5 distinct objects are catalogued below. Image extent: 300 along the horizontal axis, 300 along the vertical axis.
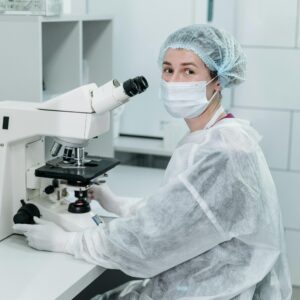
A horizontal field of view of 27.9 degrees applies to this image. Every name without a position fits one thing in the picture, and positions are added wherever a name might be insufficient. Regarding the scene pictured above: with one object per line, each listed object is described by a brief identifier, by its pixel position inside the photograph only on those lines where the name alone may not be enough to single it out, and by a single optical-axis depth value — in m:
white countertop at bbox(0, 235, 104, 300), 1.26
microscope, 1.48
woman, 1.35
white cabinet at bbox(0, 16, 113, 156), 1.85
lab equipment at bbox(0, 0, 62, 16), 1.84
